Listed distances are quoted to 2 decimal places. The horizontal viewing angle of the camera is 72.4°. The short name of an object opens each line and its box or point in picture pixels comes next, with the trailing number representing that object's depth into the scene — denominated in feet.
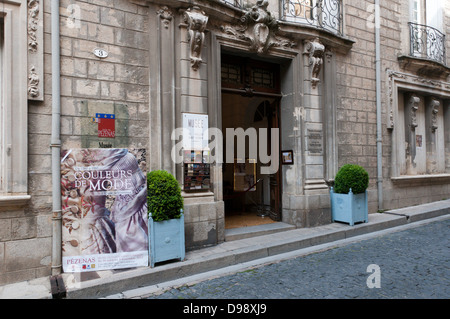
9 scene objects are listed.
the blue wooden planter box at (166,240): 15.10
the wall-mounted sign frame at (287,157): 24.17
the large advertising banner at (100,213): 14.35
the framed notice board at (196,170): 18.40
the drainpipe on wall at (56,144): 14.46
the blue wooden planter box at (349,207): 23.38
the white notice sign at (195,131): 18.56
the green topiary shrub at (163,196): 15.21
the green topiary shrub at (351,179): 23.32
